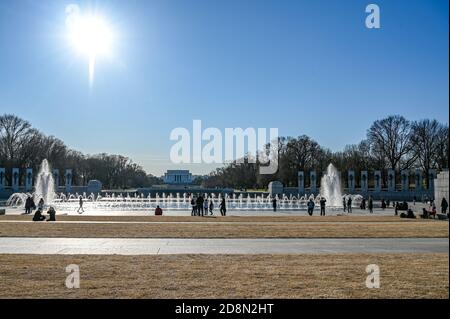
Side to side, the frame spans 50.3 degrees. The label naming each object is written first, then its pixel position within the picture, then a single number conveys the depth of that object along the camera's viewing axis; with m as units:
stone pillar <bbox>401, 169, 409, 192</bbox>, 79.44
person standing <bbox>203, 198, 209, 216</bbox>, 35.96
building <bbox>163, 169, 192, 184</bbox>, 166.12
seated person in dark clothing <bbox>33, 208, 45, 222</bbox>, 26.30
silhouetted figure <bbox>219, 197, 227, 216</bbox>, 34.69
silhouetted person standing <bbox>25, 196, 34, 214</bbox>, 36.28
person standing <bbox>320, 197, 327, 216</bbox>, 36.21
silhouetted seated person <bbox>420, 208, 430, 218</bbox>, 31.81
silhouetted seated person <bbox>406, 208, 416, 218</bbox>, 32.67
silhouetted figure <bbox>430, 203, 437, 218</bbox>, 31.28
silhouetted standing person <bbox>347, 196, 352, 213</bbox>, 40.44
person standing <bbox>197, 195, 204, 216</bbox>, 34.00
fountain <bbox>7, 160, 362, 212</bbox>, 46.12
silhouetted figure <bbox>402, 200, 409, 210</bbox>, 41.12
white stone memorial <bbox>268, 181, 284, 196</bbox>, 74.88
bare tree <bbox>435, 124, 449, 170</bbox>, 83.38
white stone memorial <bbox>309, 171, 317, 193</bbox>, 78.75
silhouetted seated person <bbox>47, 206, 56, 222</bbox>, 26.36
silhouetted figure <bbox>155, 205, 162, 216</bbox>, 33.34
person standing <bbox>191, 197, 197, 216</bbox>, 34.85
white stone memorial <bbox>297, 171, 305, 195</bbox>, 77.61
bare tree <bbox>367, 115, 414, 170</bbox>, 88.31
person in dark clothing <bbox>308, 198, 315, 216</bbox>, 36.01
